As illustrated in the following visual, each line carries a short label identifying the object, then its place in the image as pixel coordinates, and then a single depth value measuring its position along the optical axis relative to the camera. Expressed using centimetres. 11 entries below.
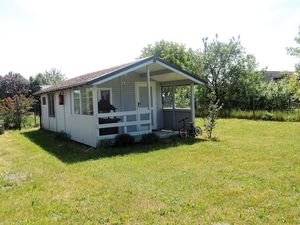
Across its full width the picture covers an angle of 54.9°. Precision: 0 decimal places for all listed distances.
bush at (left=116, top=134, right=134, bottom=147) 1044
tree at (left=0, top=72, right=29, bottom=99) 3041
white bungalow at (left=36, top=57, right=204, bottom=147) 1052
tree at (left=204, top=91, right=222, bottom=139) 1141
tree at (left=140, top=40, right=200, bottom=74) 3462
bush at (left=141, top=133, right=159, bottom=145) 1082
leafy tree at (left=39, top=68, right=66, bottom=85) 6211
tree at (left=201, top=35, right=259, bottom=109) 2300
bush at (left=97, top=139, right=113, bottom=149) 1013
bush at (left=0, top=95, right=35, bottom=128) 1875
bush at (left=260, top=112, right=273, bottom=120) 1792
